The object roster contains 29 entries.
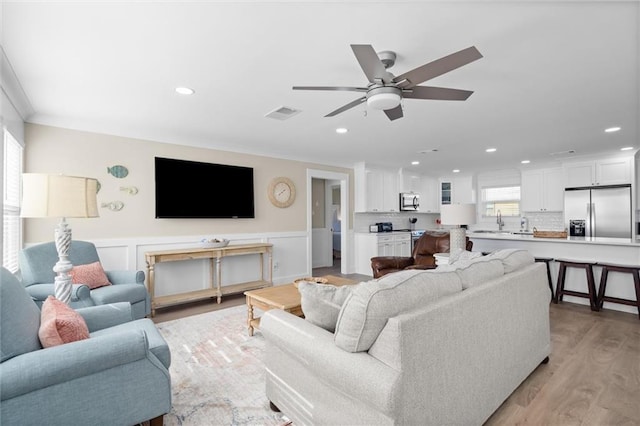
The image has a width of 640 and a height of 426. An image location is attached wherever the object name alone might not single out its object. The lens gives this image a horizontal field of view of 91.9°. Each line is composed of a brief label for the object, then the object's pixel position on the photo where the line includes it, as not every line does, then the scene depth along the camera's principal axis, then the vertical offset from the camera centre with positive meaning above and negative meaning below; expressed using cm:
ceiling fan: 167 +85
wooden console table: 397 -74
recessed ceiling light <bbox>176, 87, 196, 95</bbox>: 277 +116
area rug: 196 -125
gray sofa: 130 -66
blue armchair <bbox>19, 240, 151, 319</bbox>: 275 -63
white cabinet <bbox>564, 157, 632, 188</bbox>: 555 +79
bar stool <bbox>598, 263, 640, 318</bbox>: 372 -83
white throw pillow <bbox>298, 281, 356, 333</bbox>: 172 -48
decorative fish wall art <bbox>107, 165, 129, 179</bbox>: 397 +61
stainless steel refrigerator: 551 +6
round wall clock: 548 +45
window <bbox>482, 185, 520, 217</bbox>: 757 +37
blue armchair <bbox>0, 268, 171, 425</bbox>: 133 -74
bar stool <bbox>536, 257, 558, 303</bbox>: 445 -66
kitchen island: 398 -54
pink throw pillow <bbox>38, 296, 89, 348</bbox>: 157 -57
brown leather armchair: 457 -65
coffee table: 278 -78
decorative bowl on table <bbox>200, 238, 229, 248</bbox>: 450 -37
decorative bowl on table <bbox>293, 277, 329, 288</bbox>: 343 -71
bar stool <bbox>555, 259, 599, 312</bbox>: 401 -91
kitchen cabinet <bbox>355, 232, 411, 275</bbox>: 660 -68
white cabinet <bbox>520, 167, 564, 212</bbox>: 662 +53
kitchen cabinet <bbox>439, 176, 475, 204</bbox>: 820 +69
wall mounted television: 435 +41
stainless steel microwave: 750 +36
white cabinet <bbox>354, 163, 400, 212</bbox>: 672 +61
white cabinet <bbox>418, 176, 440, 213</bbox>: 820 +54
